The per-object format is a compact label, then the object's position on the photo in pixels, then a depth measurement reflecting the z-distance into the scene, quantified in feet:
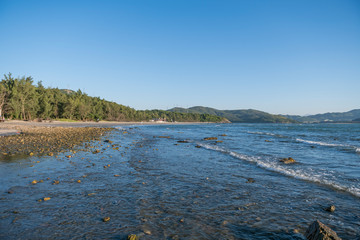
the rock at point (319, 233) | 15.37
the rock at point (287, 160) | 54.16
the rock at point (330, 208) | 23.97
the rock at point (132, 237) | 17.11
